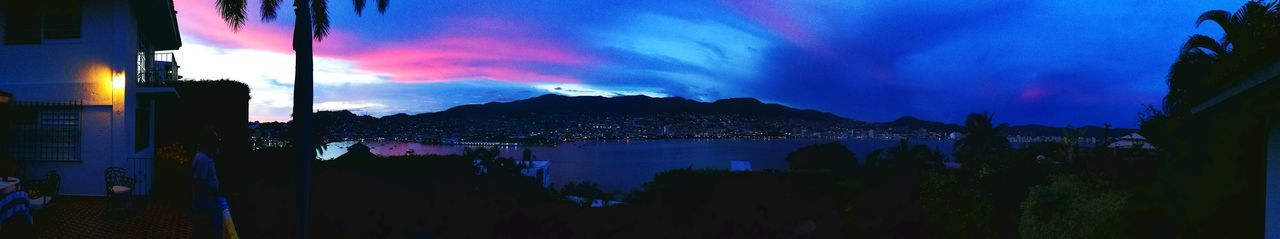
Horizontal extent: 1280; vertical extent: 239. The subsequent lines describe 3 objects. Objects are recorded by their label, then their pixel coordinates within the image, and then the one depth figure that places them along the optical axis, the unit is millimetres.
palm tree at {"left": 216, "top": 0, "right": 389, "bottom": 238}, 7506
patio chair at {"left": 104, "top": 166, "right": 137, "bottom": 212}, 9250
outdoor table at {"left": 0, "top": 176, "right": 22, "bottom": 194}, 7036
